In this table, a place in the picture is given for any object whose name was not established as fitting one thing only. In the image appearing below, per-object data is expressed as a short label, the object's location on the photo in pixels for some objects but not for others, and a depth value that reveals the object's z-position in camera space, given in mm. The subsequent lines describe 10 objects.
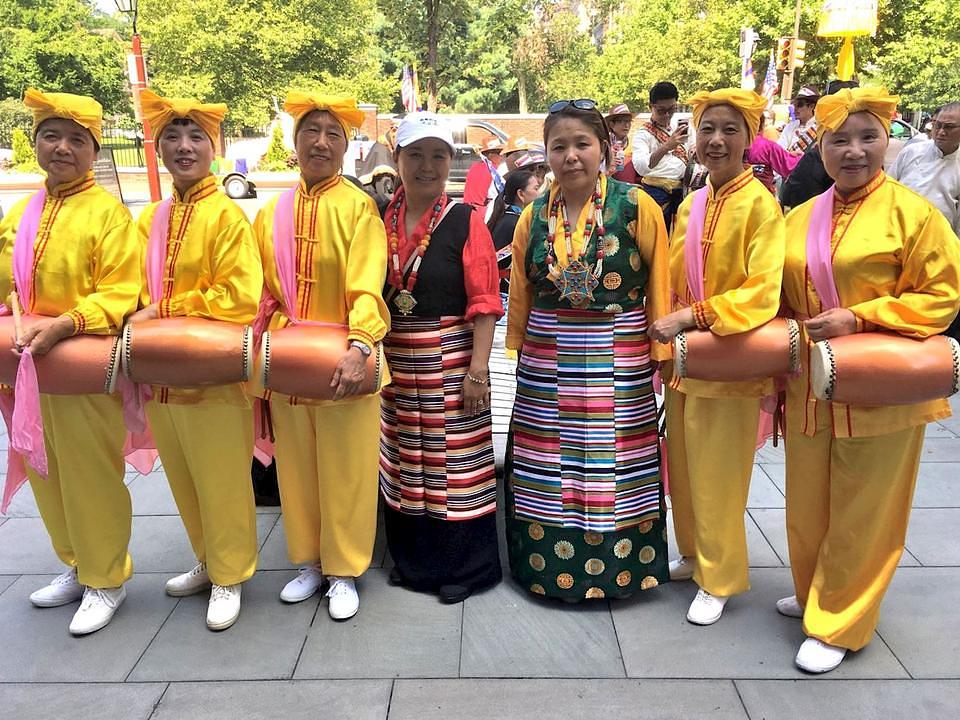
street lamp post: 12016
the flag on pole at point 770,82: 13753
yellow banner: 12844
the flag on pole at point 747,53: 18125
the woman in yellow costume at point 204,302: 2609
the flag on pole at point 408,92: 23791
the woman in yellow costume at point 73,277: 2551
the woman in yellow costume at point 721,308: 2455
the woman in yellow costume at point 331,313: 2627
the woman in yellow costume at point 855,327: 2305
